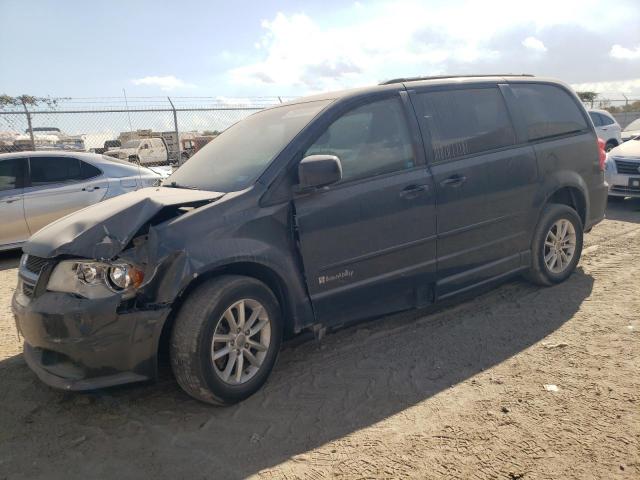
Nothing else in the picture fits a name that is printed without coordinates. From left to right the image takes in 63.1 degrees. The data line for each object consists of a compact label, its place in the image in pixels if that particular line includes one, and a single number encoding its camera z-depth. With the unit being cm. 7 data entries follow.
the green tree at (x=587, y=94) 3253
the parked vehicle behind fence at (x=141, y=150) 1873
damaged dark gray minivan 297
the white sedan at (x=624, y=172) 912
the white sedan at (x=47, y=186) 708
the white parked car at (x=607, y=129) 1529
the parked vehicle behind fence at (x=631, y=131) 1448
